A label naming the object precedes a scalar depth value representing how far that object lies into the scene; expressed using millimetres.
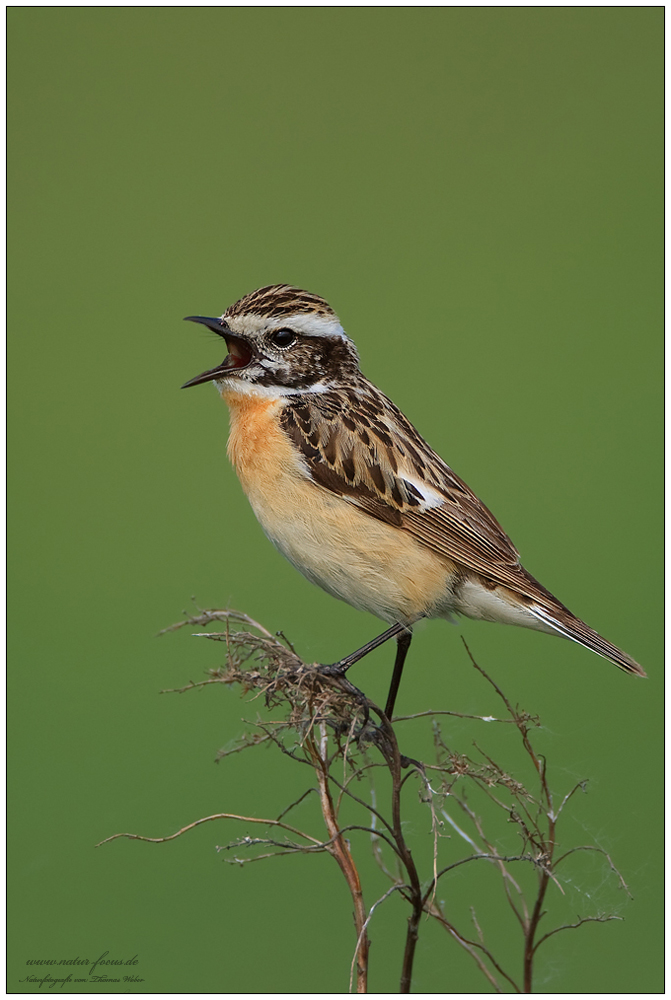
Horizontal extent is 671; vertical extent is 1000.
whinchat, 7855
